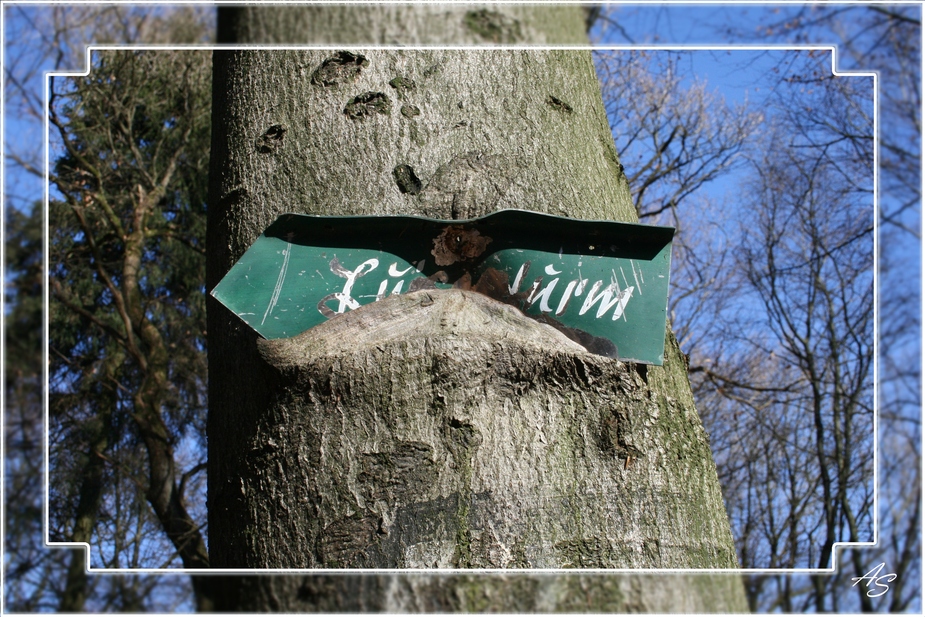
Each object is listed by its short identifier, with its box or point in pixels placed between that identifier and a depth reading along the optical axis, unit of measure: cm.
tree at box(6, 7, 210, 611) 566
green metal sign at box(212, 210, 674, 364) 97
